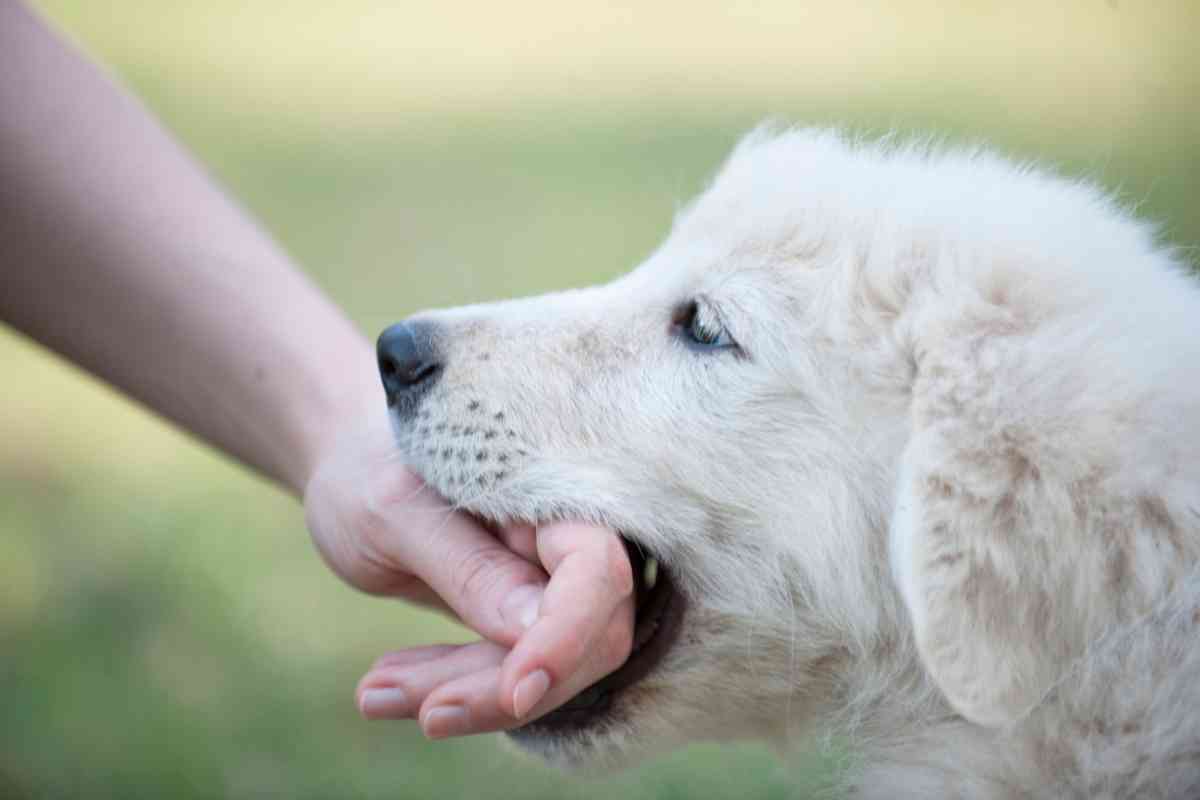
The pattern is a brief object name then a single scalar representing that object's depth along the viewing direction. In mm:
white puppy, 2244
